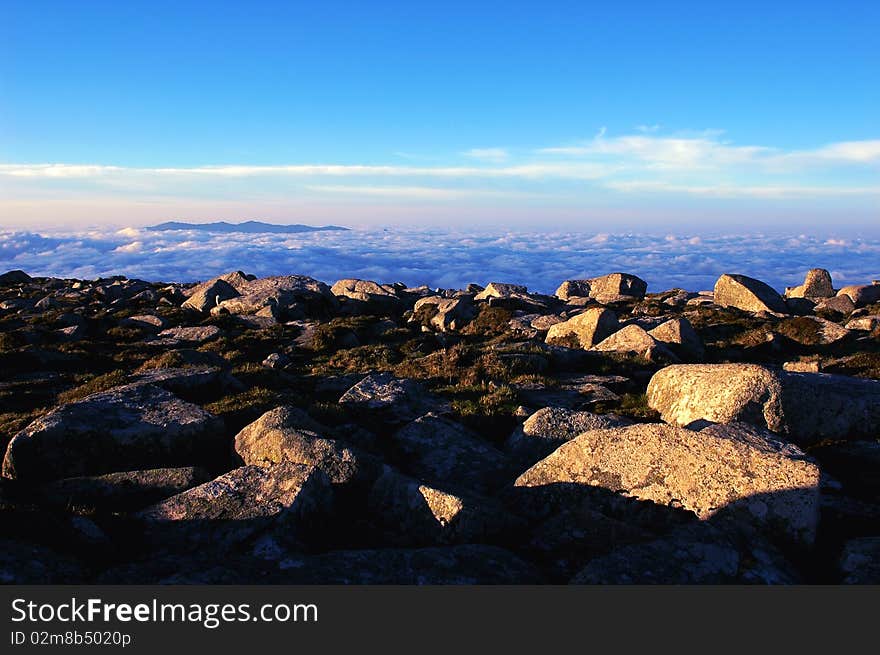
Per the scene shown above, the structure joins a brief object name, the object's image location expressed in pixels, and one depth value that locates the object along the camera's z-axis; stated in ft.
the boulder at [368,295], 146.21
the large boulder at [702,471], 25.82
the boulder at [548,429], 39.73
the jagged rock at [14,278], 248.01
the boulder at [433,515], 25.82
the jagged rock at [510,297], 136.87
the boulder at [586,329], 84.58
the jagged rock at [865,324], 96.83
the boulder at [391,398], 49.26
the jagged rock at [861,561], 21.48
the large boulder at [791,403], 39.19
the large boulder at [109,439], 34.94
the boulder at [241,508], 25.96
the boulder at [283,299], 129.29
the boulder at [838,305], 137.32
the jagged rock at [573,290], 201.05
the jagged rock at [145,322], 115.96
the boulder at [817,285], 173.78
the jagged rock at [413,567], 20.94
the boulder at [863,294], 149.07
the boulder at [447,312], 117.73
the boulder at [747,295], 141.08
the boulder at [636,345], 70.11
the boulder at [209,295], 144.70
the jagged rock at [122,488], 29.91
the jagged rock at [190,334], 101.65
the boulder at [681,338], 76.59
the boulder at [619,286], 189.98
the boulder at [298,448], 31.86
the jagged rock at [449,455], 36.42
